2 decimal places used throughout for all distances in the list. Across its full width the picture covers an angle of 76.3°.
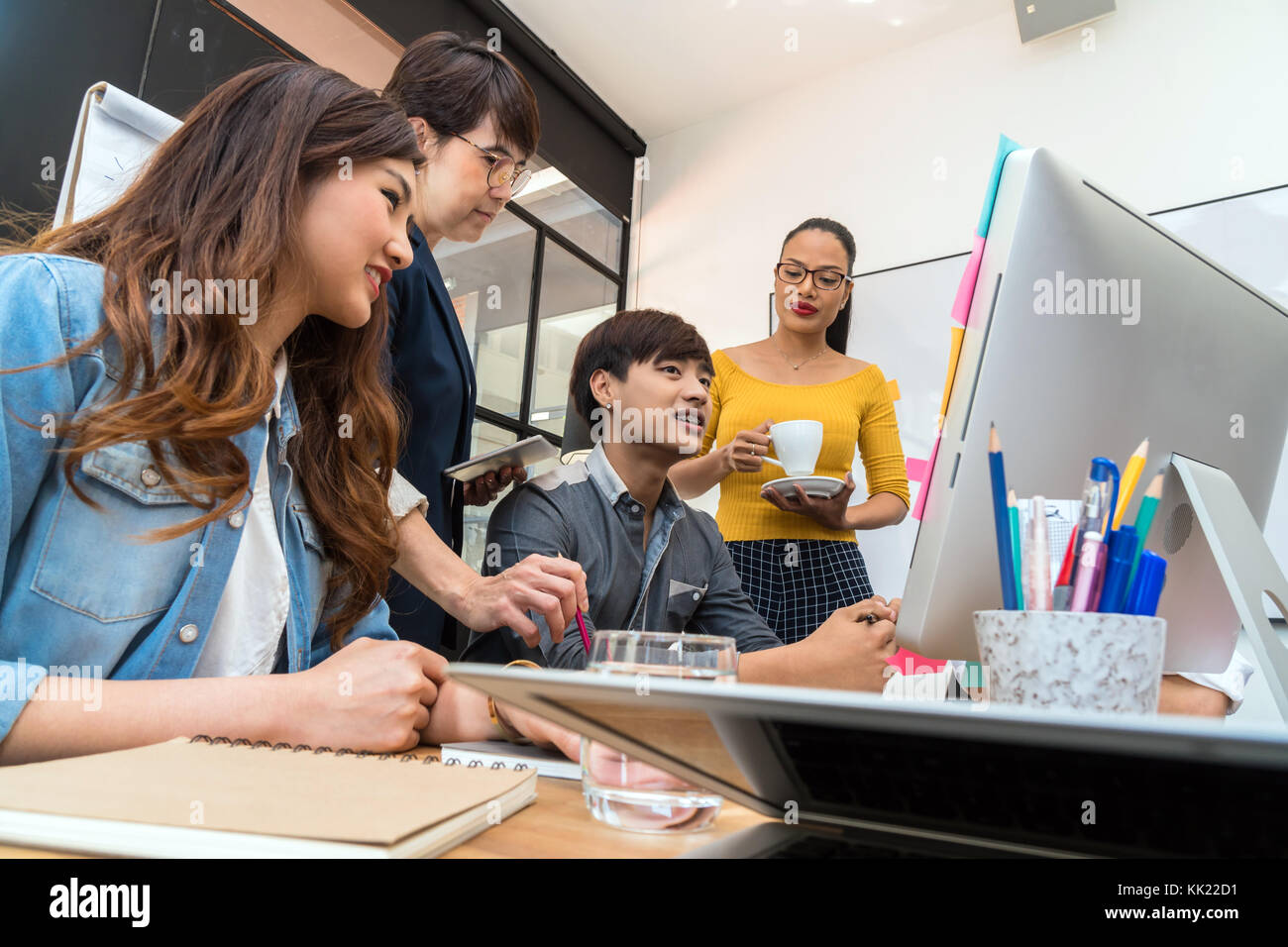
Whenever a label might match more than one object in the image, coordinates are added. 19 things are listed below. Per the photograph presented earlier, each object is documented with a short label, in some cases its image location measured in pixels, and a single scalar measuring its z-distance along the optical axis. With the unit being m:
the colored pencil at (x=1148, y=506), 0.49
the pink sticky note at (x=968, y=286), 0.57
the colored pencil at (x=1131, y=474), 0.52
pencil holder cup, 0.44
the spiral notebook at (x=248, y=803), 0.32
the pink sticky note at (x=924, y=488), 0.59
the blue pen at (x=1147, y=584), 0.47
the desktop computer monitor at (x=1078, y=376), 0.54
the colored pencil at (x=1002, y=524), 0.49
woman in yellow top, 1.85
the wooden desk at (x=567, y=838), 0.37
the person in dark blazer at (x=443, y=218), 1.46
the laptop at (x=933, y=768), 0.24
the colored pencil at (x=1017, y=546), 0.50
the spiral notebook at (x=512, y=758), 0.59
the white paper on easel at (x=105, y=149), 1.04
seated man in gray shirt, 1.13
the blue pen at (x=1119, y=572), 0.47
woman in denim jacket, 0.63
